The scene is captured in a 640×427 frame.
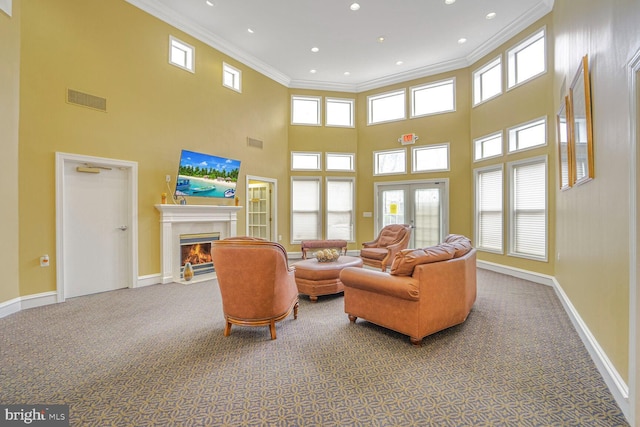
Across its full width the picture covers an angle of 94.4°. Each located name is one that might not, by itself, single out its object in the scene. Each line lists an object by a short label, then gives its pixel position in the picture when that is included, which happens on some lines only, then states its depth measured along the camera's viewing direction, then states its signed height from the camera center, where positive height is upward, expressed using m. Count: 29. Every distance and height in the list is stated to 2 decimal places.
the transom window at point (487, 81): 6.48 +3.03
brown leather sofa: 2.77 -0.78
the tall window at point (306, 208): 8.45 +0.16
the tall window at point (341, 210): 8.61 +0.10
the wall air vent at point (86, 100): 4.25 +1.70
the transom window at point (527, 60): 5.45 +3.00
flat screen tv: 5.54 +0.77
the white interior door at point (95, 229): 4.31 -0.24
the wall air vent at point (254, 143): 7.18 +1.75
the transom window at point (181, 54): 5.58 +3.12
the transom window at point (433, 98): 7.53 +3.02
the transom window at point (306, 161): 8.51 +1.53
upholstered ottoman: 4.30 -0.97
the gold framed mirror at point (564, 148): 3.47 +0.82
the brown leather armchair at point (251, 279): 2.81 -0.64
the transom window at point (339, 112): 8.66 +3.01
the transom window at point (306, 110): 8.52 +3.00
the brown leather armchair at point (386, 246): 6.21 -0.72
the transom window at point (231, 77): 6.63 +3.15
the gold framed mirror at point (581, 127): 2.59 +0.85
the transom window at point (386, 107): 8.21 +3.04
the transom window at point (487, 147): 6.43 +1.52
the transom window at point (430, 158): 7.55 +1.46
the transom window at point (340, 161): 8.61 +1.52
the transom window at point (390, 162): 8.14 +1.45
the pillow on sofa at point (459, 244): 3.23 -0.36
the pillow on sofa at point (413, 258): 2.81 -0.43
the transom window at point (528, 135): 5.45 +1.52
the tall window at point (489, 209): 6.37 +0.10
